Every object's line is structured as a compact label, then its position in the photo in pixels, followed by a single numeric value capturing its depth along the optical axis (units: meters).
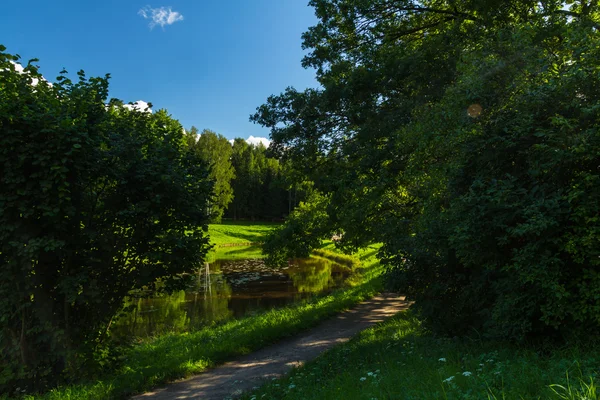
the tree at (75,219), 5.79
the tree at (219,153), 65.06
